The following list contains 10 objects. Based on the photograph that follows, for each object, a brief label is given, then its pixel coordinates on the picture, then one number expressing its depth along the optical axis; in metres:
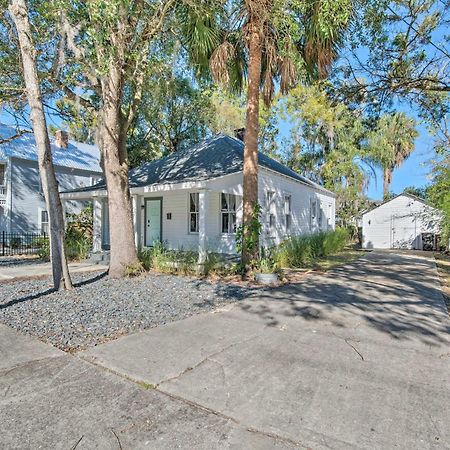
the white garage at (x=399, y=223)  22.34
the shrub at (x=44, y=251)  13.66
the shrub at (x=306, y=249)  11.70
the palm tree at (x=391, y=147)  25.97
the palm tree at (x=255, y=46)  8.81
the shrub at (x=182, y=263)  9.77
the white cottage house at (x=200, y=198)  12.61
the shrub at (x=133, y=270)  9.19
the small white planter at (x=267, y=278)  8.41
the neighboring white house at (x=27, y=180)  20.50
